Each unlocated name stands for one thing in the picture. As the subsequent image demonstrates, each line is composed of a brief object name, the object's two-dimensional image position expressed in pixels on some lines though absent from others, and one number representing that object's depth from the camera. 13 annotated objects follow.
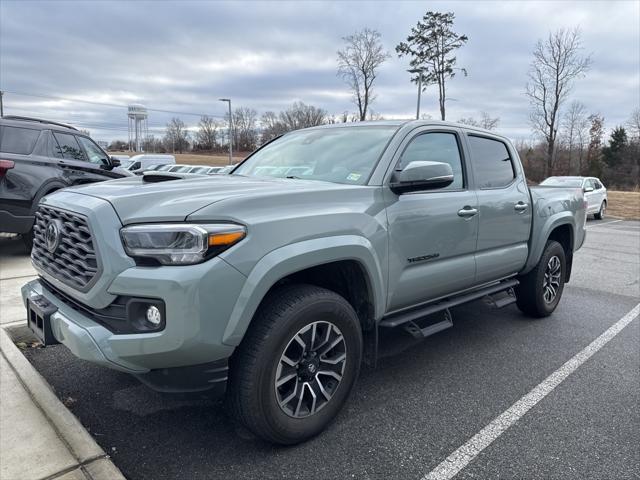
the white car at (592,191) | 16.28
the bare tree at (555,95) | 34.94
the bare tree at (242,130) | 81.25
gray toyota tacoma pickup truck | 2.12
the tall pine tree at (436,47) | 37.53
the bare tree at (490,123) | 46.68
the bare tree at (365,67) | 38.38
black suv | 6.32
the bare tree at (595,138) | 57.69
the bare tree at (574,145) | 52.66
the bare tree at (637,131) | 56.50
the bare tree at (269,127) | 64.47
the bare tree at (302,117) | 56.56
